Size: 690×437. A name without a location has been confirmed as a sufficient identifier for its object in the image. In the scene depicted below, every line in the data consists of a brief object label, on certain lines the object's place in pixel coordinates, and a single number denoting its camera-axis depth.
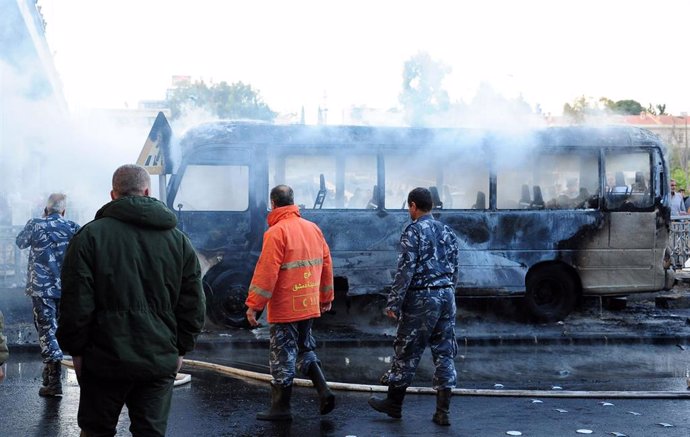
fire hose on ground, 7.97
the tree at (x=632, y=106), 41.78
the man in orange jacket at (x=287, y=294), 6.84
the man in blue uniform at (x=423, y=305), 6.94
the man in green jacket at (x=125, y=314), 4.16
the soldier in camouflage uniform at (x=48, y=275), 7.95
